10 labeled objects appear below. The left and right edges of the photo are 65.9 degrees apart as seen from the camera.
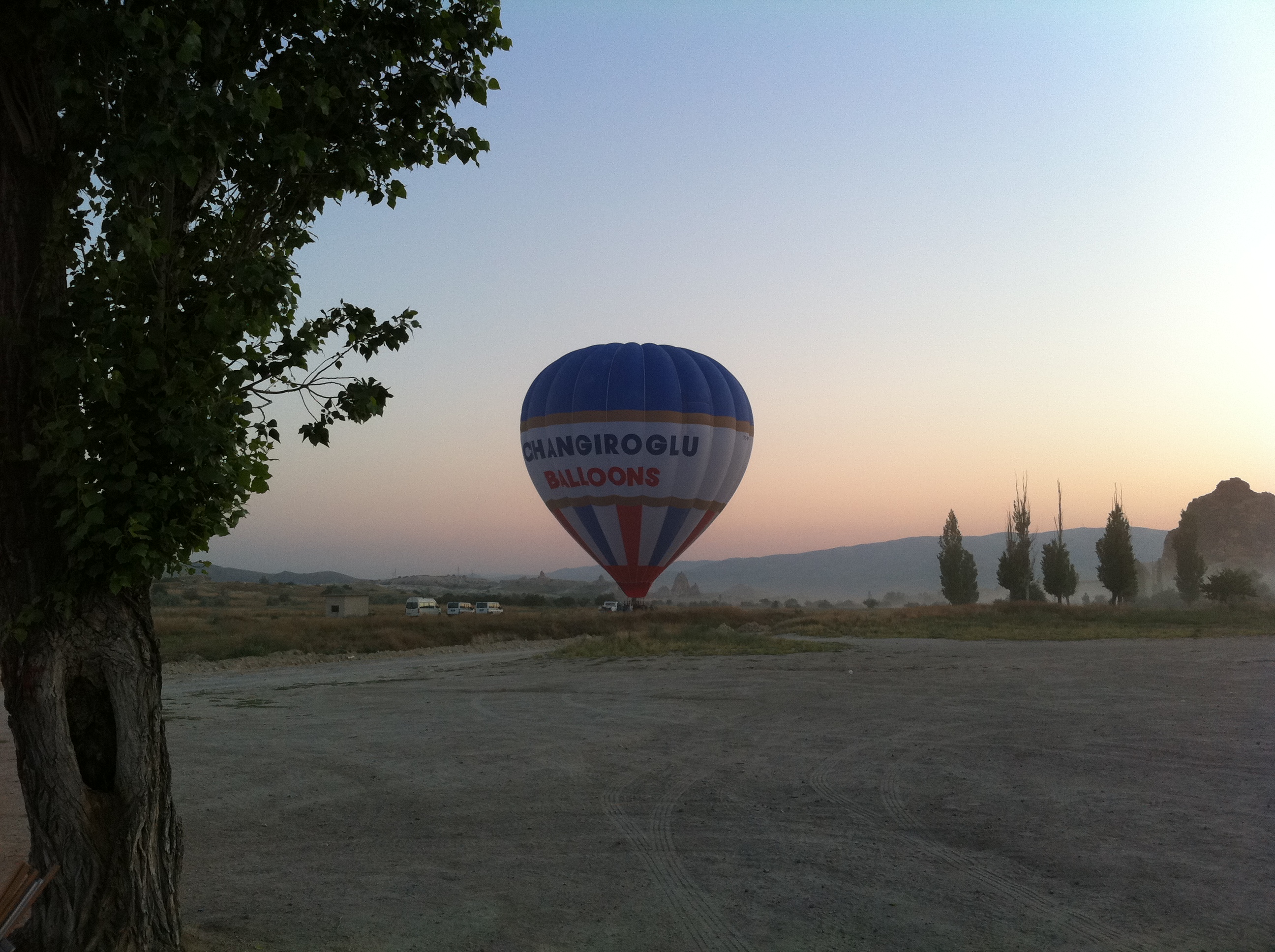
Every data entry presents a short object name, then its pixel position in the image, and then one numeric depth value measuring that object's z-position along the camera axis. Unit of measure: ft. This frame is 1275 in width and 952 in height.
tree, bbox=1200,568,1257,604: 196.65
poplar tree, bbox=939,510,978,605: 298.97
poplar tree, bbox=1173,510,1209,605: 300.20
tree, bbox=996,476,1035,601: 270.26
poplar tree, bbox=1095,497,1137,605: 251.19
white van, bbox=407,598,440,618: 247.50
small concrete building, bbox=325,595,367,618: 206.90
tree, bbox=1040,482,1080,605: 264.72
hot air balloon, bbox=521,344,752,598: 120.37
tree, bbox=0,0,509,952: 17.92
